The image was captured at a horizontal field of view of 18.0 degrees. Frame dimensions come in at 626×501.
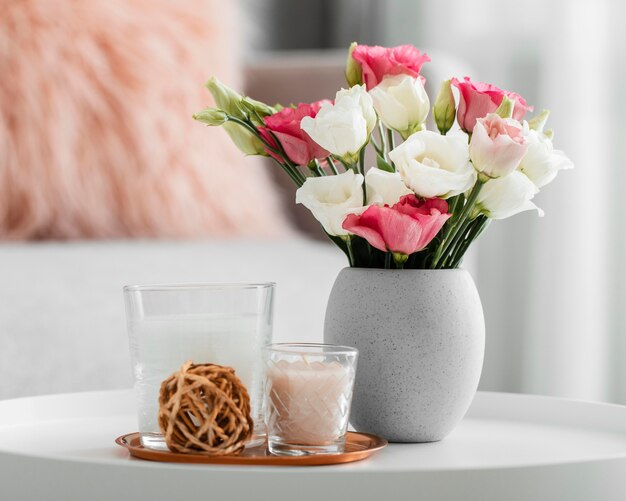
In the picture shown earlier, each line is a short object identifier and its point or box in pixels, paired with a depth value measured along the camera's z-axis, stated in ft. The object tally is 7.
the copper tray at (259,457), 4.74
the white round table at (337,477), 4.55
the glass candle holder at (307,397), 4.83
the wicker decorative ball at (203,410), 4.78
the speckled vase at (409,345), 5.12
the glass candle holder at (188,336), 4.96
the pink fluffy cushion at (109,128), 8.30
